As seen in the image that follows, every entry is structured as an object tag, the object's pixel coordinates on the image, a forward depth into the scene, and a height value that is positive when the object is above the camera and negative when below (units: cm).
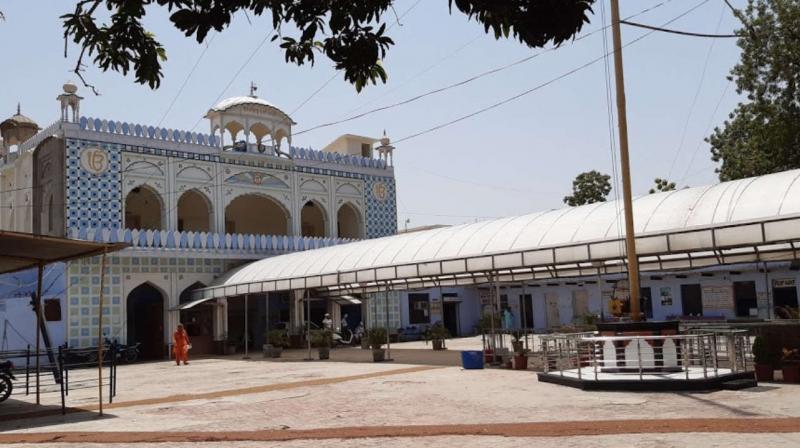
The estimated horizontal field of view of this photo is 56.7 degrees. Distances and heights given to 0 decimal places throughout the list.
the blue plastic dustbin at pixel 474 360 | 1742 -116
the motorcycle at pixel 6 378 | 1410 -91
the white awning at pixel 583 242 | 1401 +148
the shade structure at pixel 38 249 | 1218 +139
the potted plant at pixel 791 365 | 1272 -117
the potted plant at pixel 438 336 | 2605 -85
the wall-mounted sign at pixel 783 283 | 2820 +54
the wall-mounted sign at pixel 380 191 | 3566 +592
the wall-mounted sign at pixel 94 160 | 2650 +593
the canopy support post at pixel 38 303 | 1376 +48
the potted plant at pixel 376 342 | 2152 -82
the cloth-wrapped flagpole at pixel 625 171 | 1348 +244
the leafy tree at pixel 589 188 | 4794 +755
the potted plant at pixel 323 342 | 2377 -82
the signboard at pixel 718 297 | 3002 +10
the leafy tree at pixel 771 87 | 2897 +845
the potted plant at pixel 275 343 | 2558 -86
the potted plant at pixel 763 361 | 1309 -112
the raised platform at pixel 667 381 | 1194 -130
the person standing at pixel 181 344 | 2422 -69
